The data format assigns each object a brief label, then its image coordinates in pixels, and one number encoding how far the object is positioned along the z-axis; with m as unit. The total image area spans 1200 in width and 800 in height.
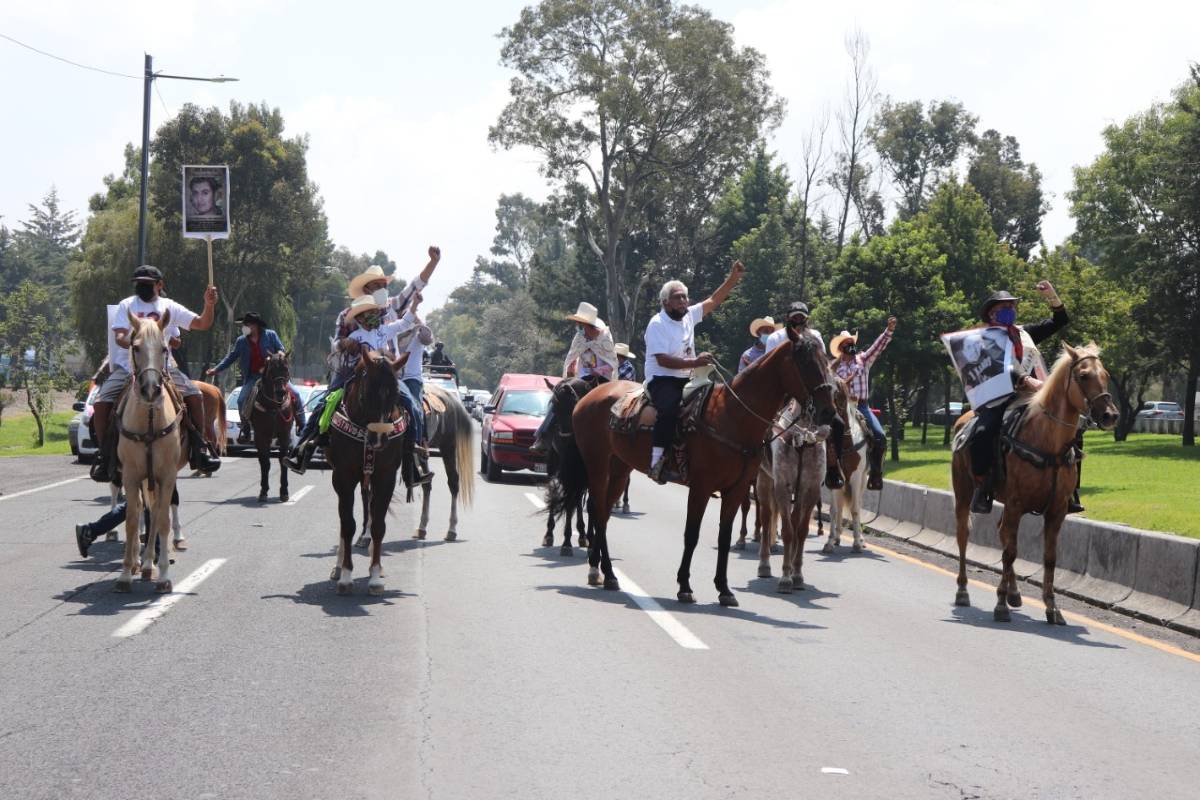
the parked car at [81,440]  28.23
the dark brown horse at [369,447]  11.45
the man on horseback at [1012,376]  11.84
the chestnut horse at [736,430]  11.16
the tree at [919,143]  89.25
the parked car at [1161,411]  75.56
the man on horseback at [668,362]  11.80
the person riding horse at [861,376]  16.36
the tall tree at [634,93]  55.50
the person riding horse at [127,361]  11.84
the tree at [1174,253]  42.38
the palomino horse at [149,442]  11.02
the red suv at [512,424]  26.62
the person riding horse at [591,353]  15.85
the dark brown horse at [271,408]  20.59
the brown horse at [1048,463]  11.05
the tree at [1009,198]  89.38
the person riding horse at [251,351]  20.11
